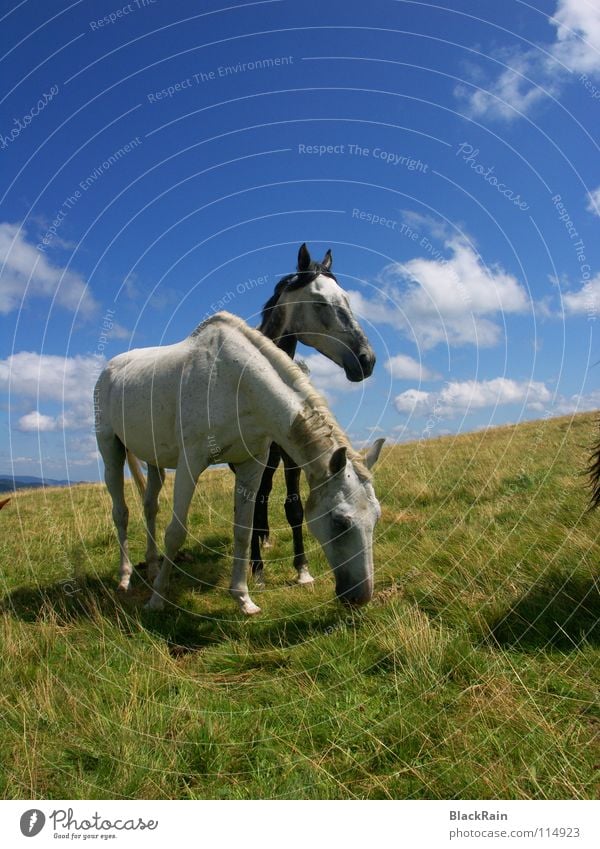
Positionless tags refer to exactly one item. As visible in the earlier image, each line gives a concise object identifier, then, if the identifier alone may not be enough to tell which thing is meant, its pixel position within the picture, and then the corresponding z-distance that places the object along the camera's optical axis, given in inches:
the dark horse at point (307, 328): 255.0
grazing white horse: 179.0
